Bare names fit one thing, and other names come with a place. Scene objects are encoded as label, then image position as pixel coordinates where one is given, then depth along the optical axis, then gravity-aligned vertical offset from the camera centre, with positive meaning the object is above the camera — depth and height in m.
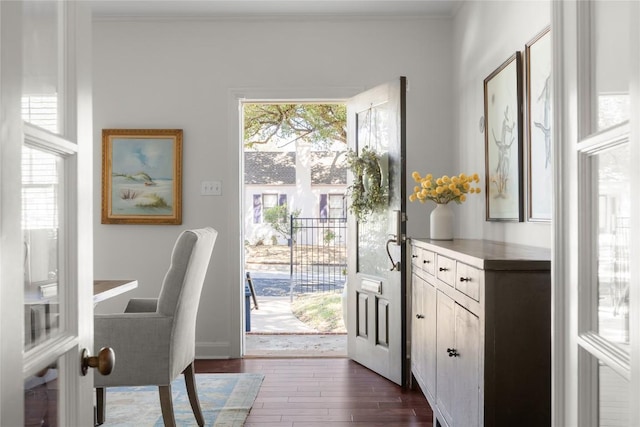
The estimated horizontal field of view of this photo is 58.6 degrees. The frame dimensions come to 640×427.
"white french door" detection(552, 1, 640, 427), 0.79 +0.00
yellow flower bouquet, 3.30 +0.14
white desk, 2.71 -0.38
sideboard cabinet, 1.80 -0.41
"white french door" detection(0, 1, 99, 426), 0.68 +0.00
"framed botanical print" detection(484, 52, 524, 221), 2.91 +0.40
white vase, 3.37 -0.05
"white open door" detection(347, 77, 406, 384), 3.66 -0.26
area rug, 3.10 -1.12
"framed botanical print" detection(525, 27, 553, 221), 2.56 +0.41
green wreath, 3.92 +0.21
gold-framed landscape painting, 4.48 +0.31
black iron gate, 9.60 -0.90
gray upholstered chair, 2.57 -0.54
